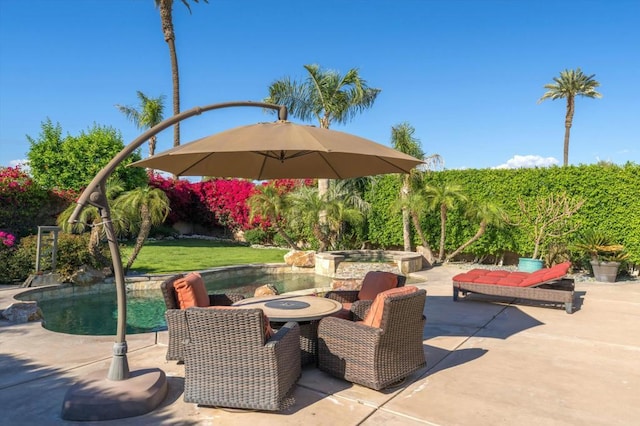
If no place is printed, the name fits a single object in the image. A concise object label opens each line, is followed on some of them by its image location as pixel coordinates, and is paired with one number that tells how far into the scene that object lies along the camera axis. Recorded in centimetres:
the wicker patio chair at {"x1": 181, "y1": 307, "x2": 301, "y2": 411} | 323
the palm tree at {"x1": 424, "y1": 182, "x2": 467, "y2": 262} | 1261
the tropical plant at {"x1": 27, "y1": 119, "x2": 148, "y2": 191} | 1872
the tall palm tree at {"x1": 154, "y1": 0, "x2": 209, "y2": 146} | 2472
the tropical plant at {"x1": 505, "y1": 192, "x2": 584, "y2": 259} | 1166
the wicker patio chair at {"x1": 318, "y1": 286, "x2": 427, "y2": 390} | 366
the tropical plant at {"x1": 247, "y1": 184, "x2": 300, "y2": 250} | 1449
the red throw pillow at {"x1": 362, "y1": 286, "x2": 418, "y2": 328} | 377
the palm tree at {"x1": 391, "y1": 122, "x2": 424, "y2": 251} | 1357
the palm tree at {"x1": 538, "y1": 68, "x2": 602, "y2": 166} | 3338
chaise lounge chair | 694
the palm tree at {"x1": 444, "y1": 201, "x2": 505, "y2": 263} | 1218
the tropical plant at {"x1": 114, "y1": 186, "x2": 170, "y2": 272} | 1037
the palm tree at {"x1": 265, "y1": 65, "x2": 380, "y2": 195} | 1722
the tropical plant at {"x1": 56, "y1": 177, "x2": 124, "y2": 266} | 979
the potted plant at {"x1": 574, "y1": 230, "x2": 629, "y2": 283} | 1034
